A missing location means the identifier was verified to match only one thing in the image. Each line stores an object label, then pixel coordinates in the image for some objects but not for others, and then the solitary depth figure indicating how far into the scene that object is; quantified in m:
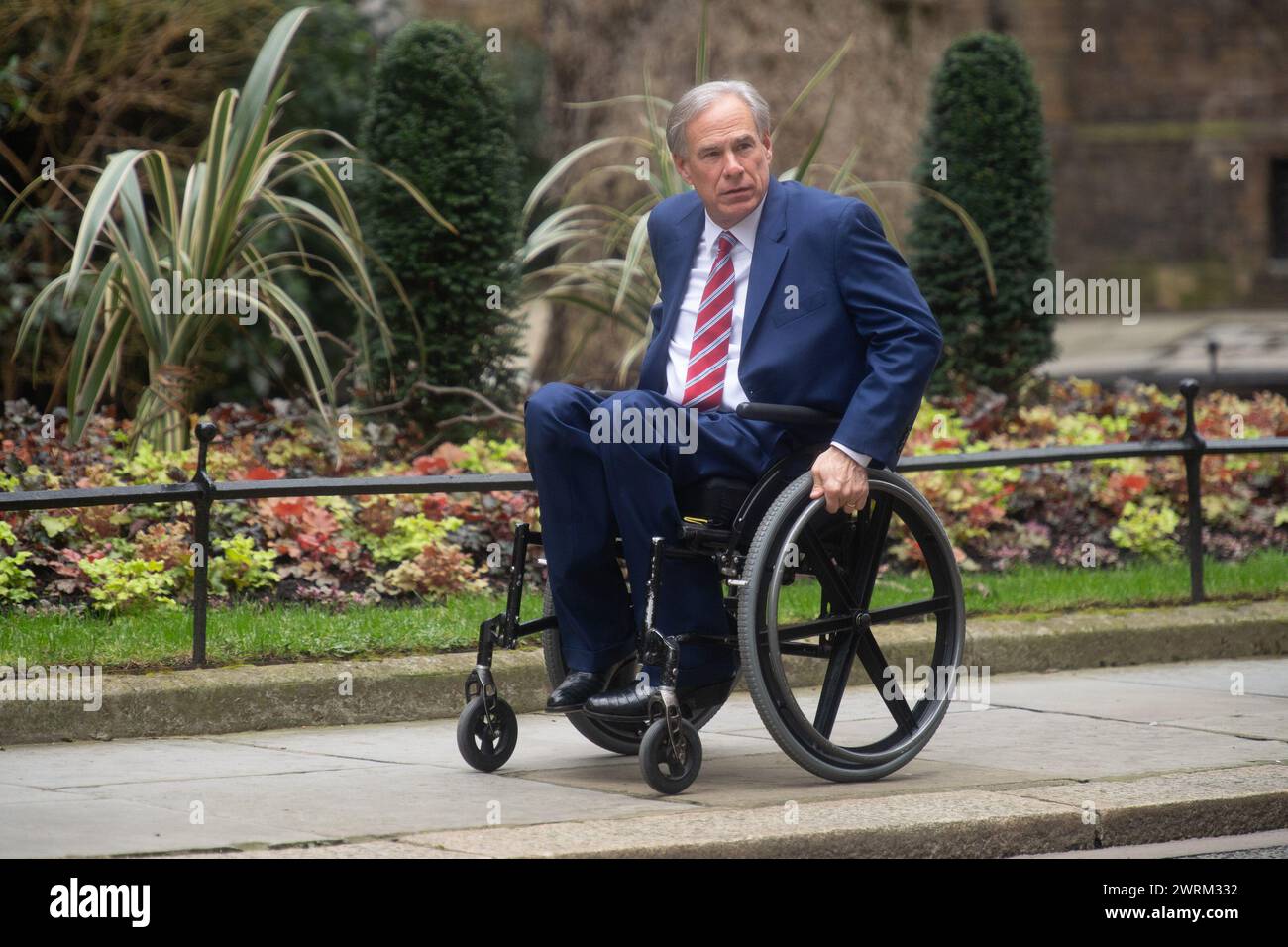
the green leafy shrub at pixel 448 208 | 8.53
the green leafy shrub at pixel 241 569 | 6.59
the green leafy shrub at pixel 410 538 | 6.97
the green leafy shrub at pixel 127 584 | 6.24
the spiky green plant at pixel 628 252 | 7.84
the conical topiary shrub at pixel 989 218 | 9.67
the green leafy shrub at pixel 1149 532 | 8.14
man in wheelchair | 4.62
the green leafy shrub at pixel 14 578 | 6.26
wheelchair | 4.53
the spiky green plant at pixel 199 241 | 7.27
